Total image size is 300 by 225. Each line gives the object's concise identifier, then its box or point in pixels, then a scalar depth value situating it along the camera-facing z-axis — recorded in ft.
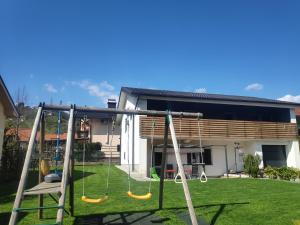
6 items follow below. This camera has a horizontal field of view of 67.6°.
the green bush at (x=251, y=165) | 50.62
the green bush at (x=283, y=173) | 47.86
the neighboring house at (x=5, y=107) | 37.07
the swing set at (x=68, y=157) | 12.78
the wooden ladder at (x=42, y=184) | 12.18
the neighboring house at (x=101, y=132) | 99.62
